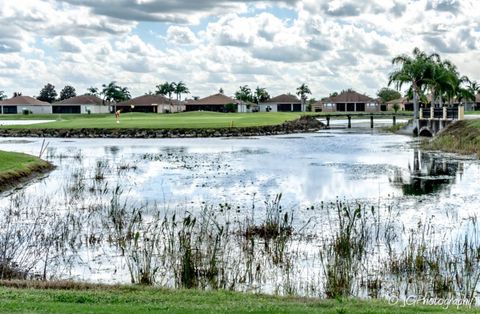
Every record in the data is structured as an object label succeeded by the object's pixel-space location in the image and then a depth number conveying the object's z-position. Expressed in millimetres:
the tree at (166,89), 189250
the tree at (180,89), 190000
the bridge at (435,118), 65594
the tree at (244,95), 190000
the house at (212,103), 166962
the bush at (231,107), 162750
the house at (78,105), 159375
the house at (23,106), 161250
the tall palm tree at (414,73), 88062
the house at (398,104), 178275
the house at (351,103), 174875
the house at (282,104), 183500
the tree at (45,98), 197375
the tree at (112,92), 171000
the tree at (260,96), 192875
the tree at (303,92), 189250
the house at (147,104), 156875
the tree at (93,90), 193025
